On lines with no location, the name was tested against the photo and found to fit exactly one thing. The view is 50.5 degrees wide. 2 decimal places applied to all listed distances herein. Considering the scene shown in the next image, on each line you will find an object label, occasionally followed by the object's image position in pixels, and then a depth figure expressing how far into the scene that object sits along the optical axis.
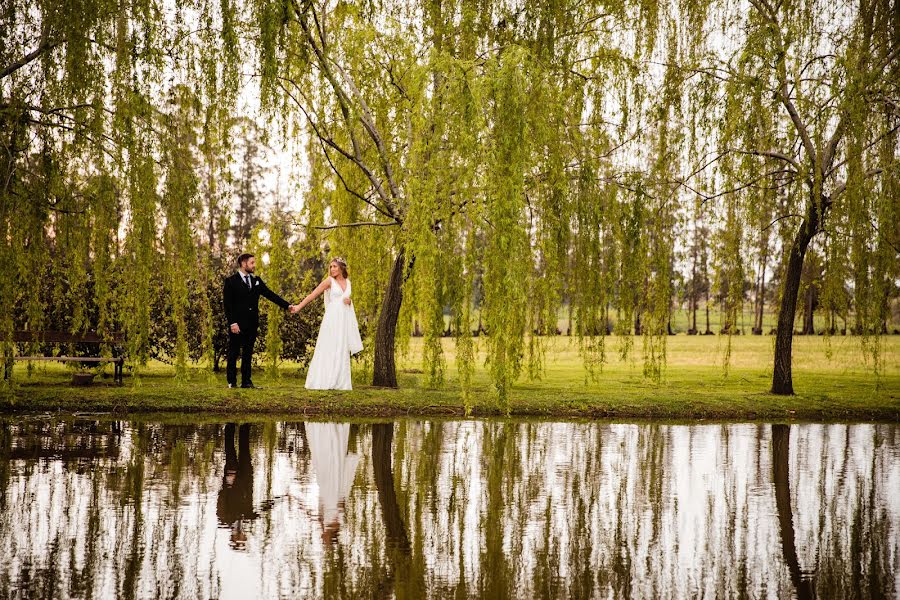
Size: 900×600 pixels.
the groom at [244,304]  16.25
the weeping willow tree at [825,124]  14.60
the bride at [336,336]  17.17
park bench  16.50
